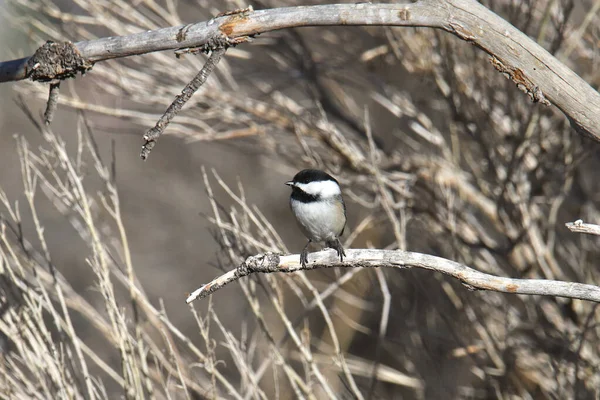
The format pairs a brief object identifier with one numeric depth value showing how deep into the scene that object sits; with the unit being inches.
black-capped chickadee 305.1
